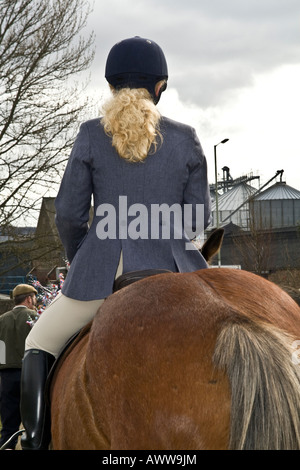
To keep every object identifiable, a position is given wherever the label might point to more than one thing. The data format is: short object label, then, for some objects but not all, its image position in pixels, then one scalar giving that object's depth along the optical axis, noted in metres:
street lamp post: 35.69
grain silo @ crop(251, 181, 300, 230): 53.12
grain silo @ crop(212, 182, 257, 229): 53.19
